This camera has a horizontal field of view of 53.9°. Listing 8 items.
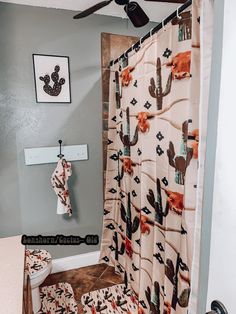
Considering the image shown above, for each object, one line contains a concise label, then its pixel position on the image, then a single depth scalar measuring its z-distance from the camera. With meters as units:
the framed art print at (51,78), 2.09
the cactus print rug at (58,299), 1.88
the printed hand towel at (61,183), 2.15
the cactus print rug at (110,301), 1.88
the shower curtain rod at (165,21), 1.11
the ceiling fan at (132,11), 1.60
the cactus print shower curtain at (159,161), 1.13
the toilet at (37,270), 1.76
